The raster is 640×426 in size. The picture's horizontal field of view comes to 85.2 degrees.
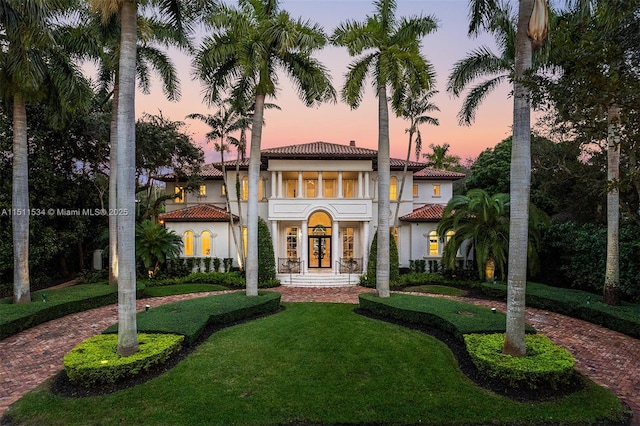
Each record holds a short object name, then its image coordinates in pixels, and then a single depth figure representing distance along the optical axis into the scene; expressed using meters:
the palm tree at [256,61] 13.07
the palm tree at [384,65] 13.11
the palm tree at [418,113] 20.72
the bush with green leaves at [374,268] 19.53
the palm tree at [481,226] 17.36
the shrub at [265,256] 19.86
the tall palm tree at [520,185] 7.65
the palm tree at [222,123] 19.53
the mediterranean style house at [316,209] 21.97
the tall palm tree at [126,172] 7.82
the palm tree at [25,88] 11.52
